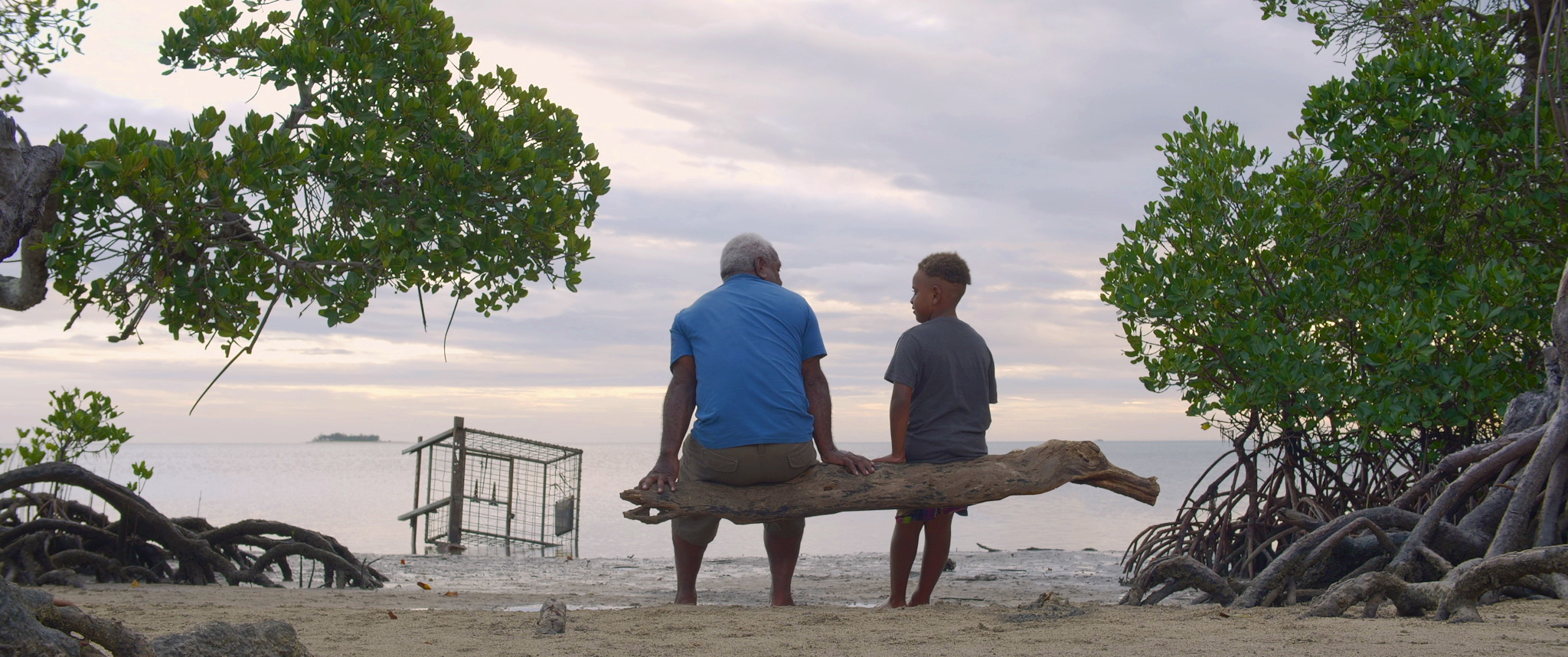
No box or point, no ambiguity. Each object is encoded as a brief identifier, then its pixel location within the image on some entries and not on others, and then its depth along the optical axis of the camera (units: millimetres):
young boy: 4723
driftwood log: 4398
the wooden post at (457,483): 10688
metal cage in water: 10828
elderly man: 4402
